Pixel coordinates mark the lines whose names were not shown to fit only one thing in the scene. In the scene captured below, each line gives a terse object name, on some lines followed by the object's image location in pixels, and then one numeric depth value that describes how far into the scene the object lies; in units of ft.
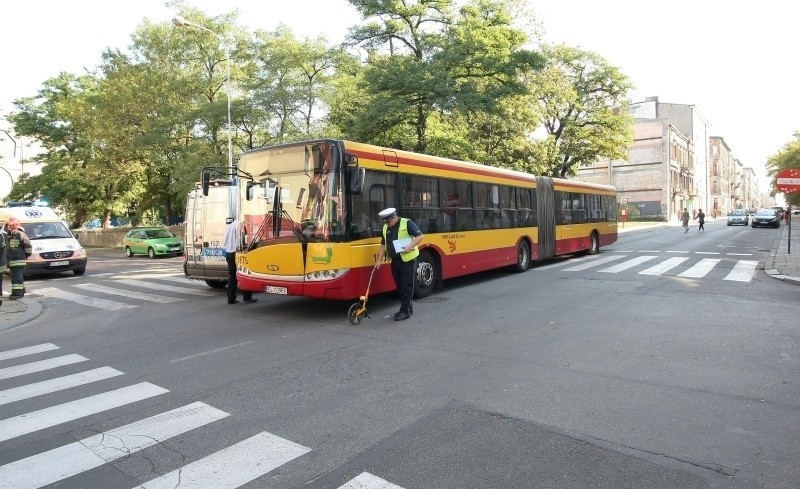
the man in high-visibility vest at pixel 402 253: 27.45
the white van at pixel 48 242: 54.80
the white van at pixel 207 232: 41.14
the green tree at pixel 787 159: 179.90
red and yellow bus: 28.12
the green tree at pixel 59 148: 129.59
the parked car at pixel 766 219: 137.69
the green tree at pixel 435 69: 70.13
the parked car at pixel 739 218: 152.76
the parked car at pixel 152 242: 90.89
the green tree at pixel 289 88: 89.85
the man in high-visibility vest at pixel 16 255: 39.24
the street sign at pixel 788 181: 57.57
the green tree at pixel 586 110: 127.75
